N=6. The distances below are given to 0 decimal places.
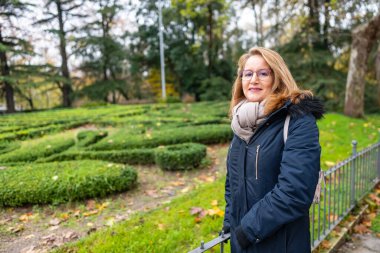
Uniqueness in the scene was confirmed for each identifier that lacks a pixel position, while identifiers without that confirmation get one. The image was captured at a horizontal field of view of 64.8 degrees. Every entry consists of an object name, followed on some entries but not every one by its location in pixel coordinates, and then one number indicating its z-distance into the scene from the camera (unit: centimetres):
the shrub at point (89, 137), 699
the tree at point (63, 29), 2272
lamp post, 2303
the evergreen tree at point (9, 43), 1306
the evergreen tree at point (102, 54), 2533
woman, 155
